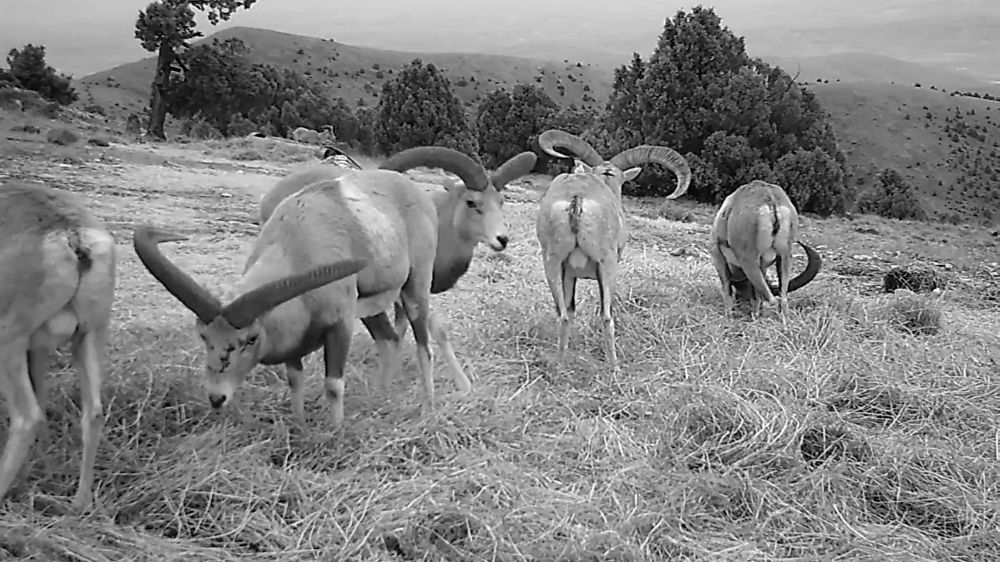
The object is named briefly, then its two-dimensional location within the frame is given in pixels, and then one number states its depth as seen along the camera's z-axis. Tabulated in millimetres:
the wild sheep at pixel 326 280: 4672
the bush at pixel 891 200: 36969
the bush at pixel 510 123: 47562
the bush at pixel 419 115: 40594
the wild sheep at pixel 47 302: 4422
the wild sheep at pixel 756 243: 8711
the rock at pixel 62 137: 17844
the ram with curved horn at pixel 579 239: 7621
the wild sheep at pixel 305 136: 30342
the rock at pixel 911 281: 11328
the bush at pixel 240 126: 35406
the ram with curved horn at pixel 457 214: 7008
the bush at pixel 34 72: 41219
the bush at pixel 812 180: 27922
